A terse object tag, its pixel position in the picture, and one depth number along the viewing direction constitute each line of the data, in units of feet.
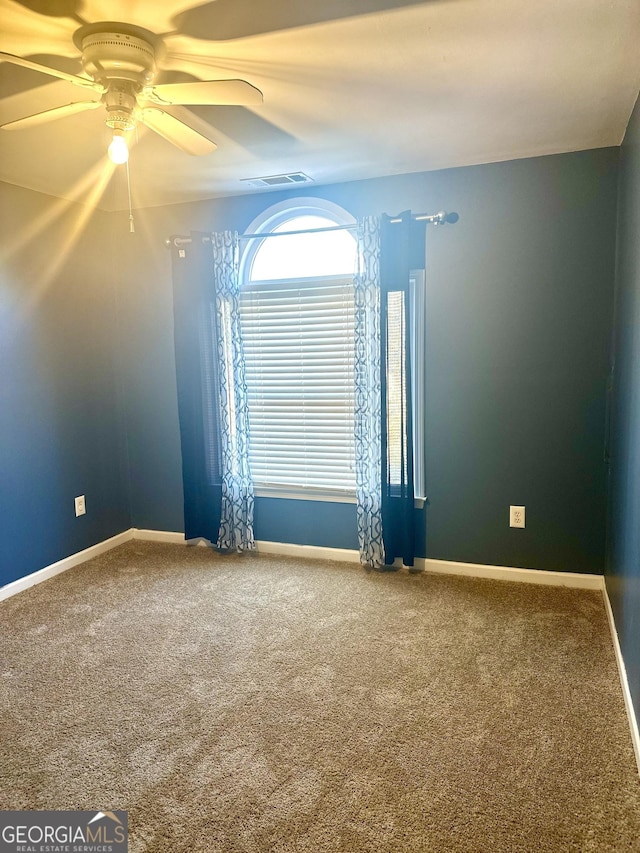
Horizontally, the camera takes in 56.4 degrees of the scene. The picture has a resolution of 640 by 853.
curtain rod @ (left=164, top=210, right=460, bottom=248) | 10.84
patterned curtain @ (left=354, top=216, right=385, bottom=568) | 11.24
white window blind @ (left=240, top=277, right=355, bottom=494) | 11.97
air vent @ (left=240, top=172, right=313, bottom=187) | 11.13
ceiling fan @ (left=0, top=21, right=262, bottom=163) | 5.95
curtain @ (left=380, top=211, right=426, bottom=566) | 11.07
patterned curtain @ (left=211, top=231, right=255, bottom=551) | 12.35
